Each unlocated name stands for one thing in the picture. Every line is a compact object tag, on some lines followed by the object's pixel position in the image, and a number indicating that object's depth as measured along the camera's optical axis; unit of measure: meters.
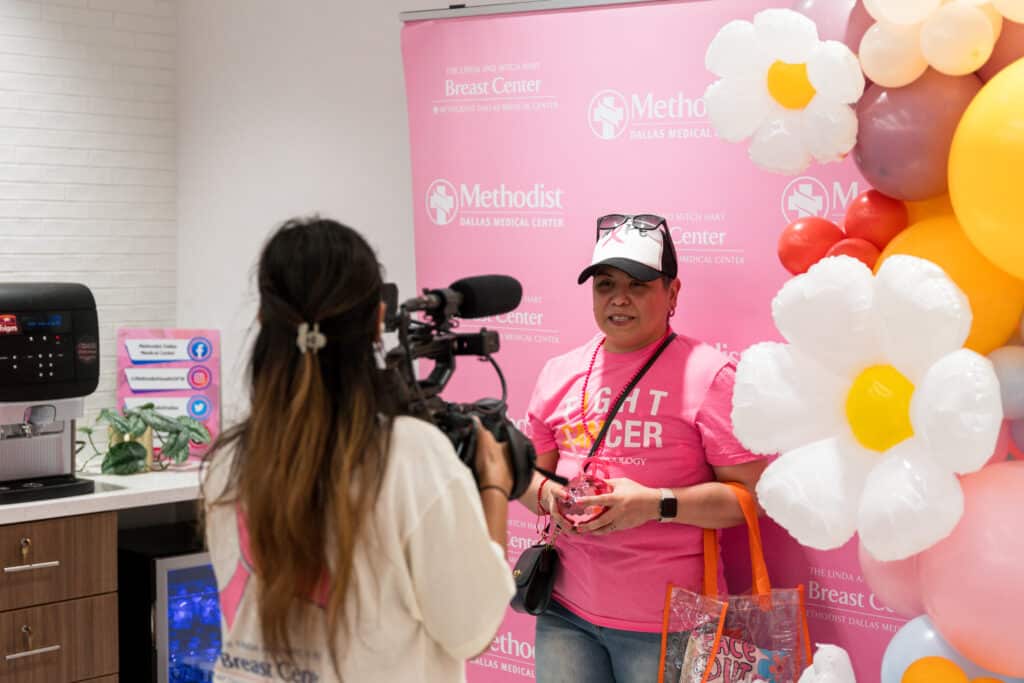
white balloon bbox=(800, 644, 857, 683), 2.31
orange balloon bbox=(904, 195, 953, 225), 2.14
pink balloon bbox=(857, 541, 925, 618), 2.12
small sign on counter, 4.55
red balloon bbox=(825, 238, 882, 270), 2.22
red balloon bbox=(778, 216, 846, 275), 2.34
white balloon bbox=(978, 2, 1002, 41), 1.91
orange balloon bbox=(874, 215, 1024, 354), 1.97
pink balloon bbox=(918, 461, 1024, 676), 1.88
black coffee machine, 3.56
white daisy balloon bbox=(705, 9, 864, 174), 2.09
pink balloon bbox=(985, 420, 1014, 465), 2.05
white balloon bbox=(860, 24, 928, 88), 1.97
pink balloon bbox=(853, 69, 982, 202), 1.99
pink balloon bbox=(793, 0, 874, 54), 2.12
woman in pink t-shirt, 2.59
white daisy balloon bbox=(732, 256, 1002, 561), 1.82
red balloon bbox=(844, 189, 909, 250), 2.20
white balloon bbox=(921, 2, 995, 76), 1.89
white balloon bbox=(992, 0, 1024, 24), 1.85
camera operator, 1.62
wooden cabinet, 3.47
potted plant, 4.07
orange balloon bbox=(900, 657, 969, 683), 2.02
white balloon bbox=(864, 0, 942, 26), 1.94
